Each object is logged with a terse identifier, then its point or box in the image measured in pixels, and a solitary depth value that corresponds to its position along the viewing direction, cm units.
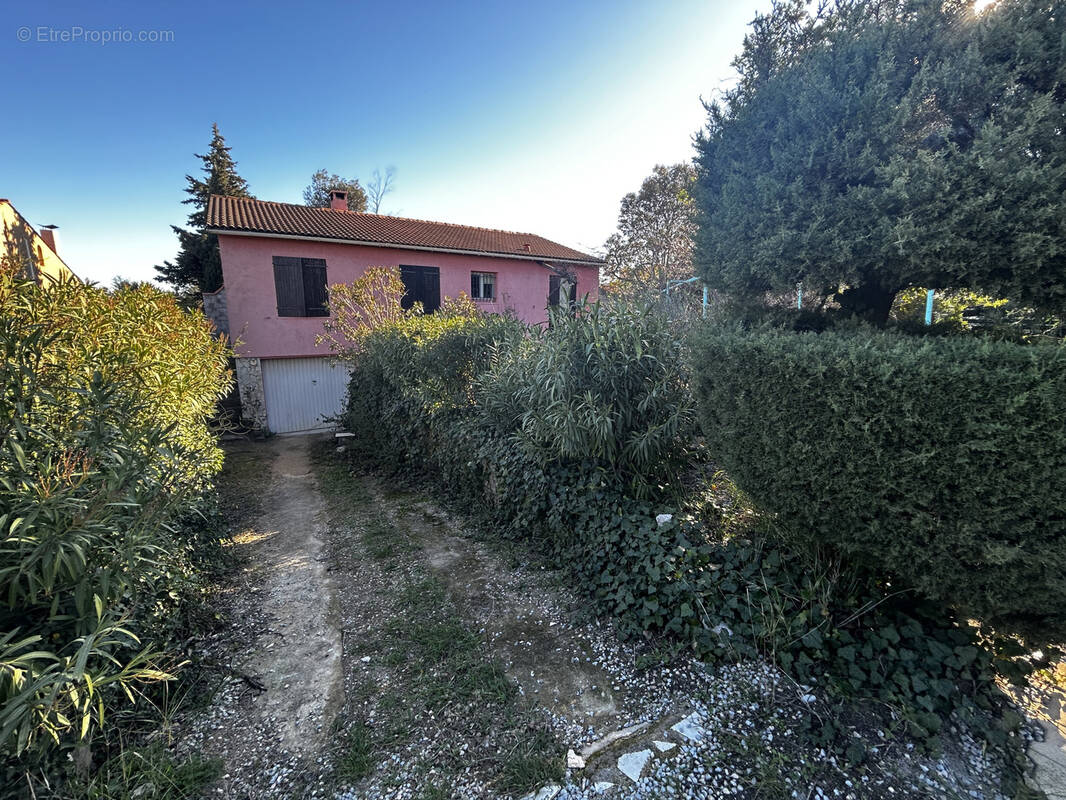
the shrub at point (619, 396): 353
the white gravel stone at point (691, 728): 204
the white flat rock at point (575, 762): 195
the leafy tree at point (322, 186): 2341
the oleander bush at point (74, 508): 154
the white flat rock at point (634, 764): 188
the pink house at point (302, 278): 969
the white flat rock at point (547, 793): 183
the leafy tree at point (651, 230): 1553
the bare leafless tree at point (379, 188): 2211
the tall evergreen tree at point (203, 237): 1581
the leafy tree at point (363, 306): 855
